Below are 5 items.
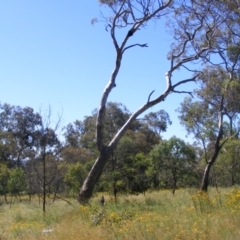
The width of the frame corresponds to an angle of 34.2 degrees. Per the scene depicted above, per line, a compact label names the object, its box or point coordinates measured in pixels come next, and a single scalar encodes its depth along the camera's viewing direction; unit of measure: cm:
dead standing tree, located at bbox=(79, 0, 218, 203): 1243
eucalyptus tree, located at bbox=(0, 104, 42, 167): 4412
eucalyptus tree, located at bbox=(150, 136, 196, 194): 2661
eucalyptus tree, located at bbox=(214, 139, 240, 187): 2655
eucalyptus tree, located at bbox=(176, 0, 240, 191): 1611
